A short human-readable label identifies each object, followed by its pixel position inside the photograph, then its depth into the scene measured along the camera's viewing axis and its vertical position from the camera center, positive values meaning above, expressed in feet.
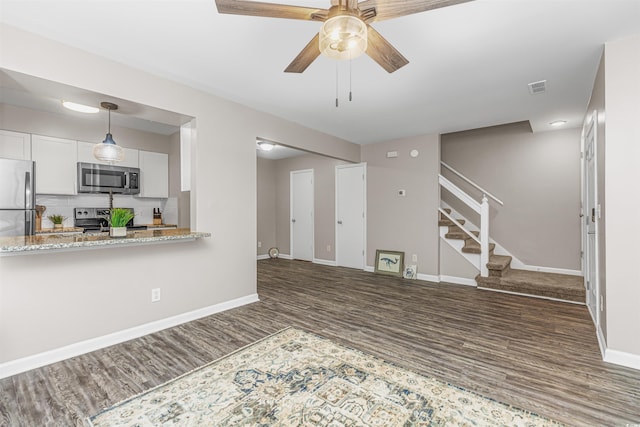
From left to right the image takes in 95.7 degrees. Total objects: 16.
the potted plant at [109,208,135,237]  8.39 -0.16
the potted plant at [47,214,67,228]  12.73 -0.13
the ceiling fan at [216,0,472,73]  4.52 +3.44
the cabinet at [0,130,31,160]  11.57 +2.96
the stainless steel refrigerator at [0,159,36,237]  9.98 +0.71
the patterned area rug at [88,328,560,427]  5.33 -3.77
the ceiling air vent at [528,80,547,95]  9.60 +4.30
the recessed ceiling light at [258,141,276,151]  17.57 +4.24
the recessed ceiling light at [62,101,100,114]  10.06 +3.87
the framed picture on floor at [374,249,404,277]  17.22 -2.94
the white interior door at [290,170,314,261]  22.34 +0.00
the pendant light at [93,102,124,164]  8.68 +2.00
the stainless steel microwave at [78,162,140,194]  13.44 +1.84
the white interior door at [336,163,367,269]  19.31 -0.04
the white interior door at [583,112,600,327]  9.14 -0.20
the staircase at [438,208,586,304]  12.38 -3.18
